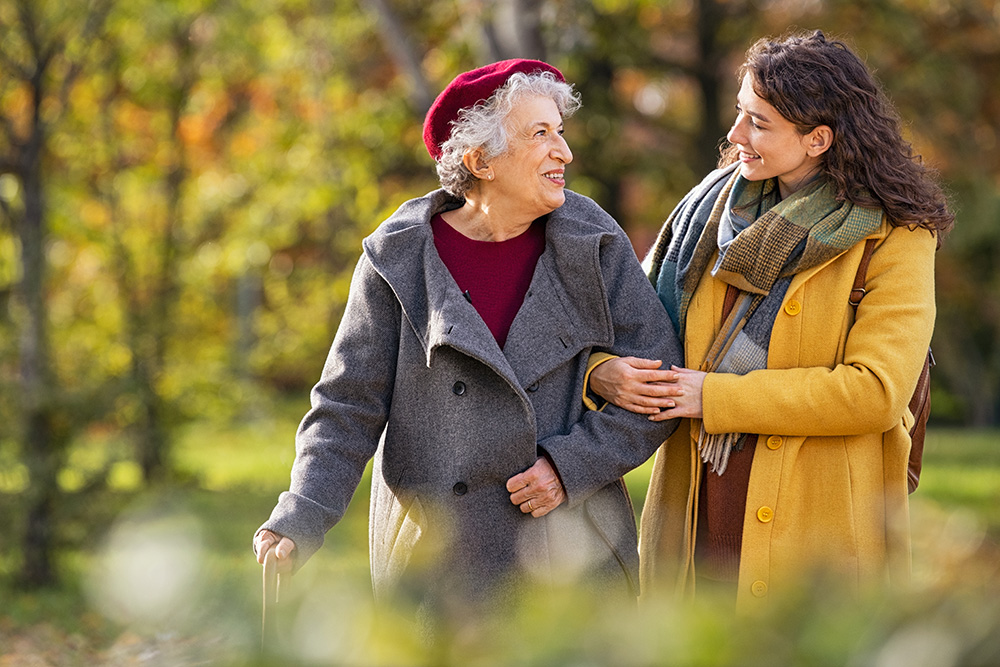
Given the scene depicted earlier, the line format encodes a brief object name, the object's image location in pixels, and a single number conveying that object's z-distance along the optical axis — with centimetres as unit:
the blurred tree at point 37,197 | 1241
